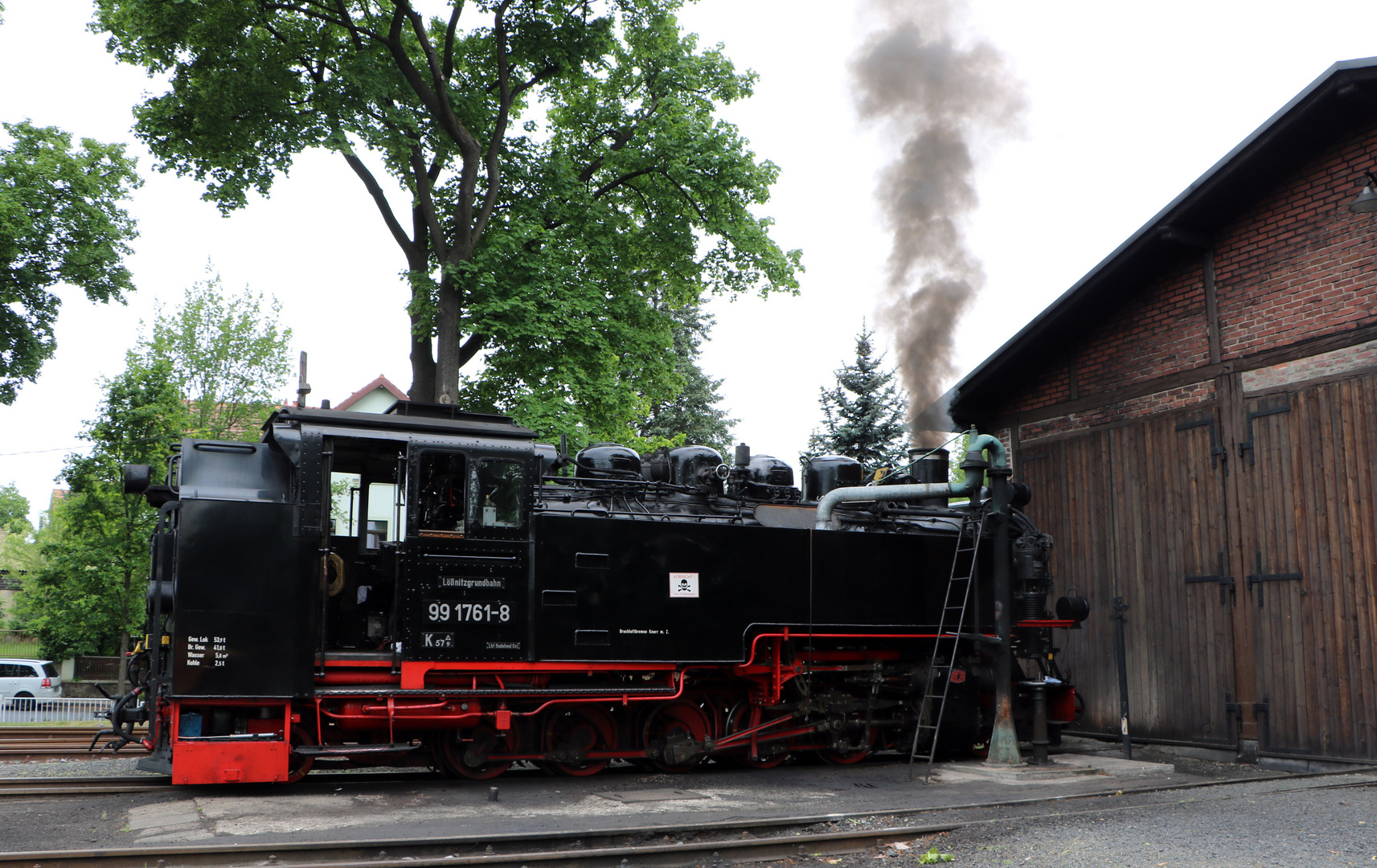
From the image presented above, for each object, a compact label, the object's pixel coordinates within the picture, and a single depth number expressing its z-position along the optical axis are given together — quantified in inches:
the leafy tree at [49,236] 724.0
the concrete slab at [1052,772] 364.8
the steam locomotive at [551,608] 304.7
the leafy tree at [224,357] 1026.7
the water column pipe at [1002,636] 389.4
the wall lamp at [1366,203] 343.0
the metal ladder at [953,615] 395.9
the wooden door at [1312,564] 363.9
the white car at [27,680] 892.6
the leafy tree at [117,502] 781.3
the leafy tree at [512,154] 601.3
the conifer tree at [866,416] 877.8
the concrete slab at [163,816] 261.1
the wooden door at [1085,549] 477.7
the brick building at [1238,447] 371.6
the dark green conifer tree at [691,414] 1213.1
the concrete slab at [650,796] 311.7
